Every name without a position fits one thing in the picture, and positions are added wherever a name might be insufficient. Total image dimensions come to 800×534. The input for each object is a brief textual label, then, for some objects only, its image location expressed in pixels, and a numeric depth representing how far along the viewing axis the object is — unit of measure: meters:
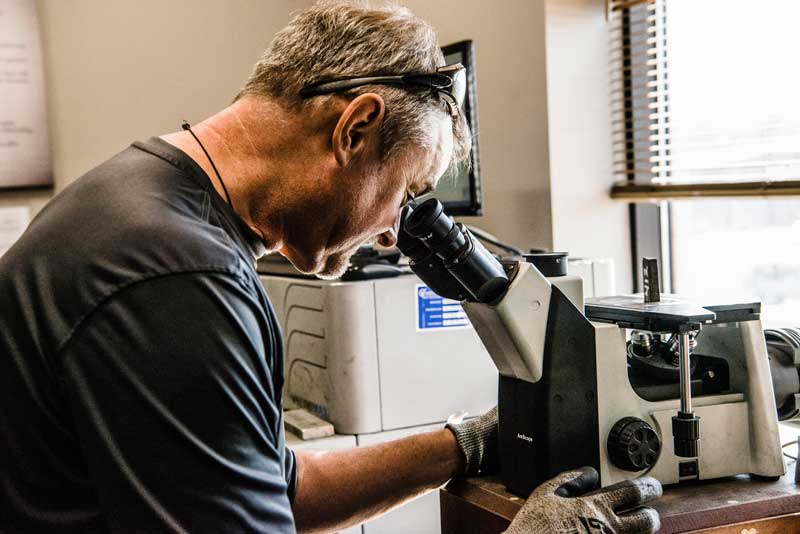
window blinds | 1.88
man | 0.82
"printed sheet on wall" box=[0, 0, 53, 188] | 2.73
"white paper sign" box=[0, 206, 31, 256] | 2.75
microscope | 1.16
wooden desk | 1.11
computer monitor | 1.85
